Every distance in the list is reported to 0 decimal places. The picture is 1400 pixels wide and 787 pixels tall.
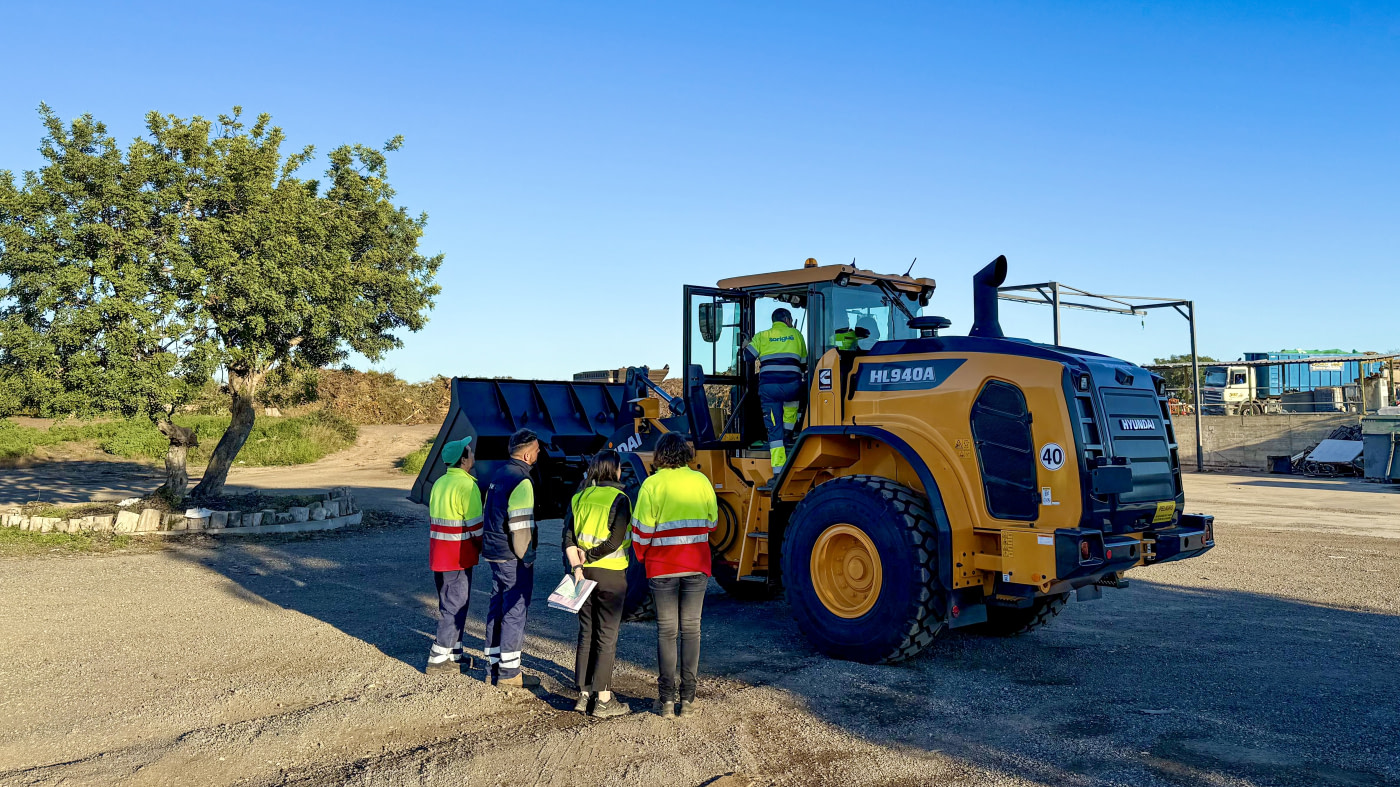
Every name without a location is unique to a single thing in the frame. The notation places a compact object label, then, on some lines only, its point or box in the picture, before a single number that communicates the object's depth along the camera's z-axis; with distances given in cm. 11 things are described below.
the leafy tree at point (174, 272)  1293
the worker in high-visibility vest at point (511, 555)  628
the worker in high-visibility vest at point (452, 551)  665
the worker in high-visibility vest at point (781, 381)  768
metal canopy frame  2267
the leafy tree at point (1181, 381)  3264
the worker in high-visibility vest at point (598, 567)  578
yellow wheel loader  612
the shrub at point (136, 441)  2798
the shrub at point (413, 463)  2716
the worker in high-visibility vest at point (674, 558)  569
